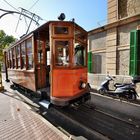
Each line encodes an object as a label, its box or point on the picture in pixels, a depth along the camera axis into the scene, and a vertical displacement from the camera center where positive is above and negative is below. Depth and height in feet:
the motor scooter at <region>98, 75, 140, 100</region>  18.44 -3.91
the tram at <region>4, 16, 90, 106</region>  13.39 +0.36
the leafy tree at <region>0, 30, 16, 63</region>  109.47 +23.63
